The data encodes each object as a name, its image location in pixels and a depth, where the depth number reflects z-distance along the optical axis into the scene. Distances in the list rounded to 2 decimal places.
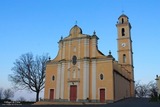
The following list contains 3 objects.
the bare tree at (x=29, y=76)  42.41
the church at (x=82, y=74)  32.84
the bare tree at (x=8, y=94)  97.28
